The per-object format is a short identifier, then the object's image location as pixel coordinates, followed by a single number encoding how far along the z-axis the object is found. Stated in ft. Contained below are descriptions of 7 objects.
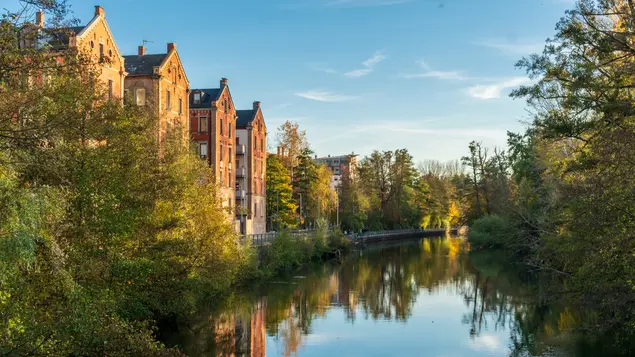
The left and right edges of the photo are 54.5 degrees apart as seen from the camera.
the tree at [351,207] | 297.94
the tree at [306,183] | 254.06
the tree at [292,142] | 272.10
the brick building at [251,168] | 203.82
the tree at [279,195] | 232.53
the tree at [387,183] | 345.72
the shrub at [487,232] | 230.89
